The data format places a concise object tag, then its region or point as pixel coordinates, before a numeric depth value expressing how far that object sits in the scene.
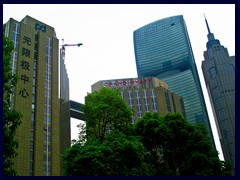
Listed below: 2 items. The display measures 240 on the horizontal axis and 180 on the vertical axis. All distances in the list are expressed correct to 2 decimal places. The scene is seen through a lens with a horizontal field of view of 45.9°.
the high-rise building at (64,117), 63.61
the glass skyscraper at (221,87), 118.06
